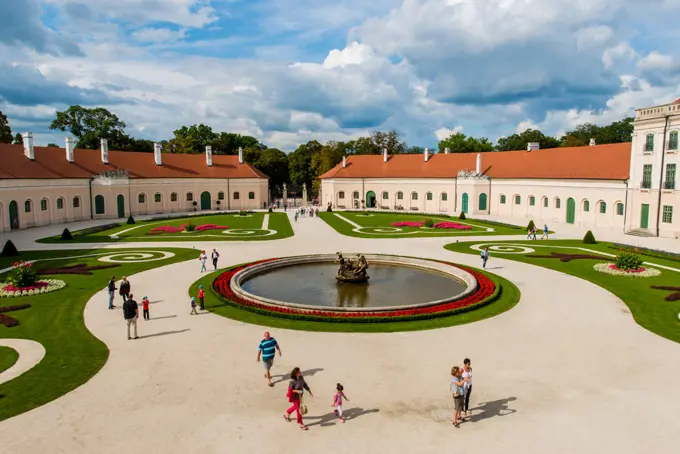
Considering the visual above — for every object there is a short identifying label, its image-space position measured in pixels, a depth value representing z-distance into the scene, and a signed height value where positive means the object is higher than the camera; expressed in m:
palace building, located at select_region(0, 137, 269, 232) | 51.53 +0.69
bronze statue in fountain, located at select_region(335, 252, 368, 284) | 26.23 -4.49
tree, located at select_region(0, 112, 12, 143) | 71.06 +8.78
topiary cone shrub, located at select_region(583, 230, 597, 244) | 40.28 -4.13
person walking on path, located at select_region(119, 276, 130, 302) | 21.44 -4.43
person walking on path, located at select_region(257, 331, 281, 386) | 13.91 -4.71
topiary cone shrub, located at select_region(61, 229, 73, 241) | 42.38 -4.16
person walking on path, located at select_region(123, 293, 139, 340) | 17.17 -4.32
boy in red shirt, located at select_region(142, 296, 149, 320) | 19.56 -4.72
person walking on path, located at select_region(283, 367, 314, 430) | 11.82 -4.99
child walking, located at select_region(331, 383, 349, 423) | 11.90 -5.24
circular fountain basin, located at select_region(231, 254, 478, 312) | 22.27 -5.08
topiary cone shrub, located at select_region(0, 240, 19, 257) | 34.72 -4.43
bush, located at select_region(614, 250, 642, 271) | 28.41 -4.27
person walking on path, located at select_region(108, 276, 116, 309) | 21.30 -4.49
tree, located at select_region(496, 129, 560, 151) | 107.56 +10.99
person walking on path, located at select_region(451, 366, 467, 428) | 11.73 -4.92
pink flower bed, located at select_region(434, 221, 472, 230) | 50.56 -3.92
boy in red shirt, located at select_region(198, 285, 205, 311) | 21.06 -4.76
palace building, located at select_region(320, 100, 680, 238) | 44.34 +0.82
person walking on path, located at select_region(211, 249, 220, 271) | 29.63 -4.20
